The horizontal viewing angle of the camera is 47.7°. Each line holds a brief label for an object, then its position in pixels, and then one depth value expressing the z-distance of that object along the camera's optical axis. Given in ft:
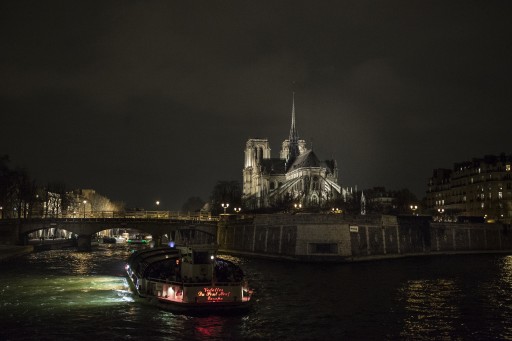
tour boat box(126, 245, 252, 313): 110.93
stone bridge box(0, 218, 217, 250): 293.84
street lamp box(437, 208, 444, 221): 479.00
